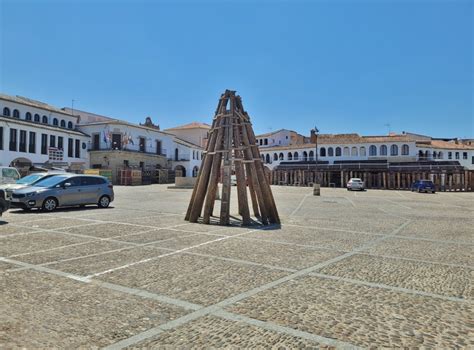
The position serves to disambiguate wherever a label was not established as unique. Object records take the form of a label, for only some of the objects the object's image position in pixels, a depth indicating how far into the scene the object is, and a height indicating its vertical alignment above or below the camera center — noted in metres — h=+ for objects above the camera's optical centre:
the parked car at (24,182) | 15.54 +0.09
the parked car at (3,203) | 11.94 -0.62
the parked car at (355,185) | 45.16 +0.06
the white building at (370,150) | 60.72 +6.01
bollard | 33.84 -0.43
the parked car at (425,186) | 43.97 -0.03
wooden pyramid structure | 12.84 +0.64
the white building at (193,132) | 76.19 +10.69
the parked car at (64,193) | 14.95 -0.36
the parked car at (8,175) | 18.44 +0.44
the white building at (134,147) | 52.16 +5.74
